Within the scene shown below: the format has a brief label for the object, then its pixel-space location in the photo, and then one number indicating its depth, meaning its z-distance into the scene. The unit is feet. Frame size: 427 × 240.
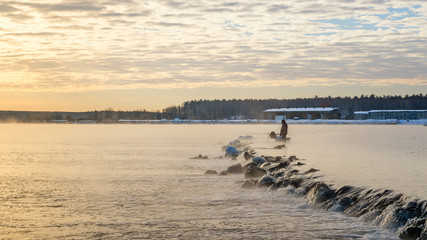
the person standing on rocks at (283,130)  139.33
